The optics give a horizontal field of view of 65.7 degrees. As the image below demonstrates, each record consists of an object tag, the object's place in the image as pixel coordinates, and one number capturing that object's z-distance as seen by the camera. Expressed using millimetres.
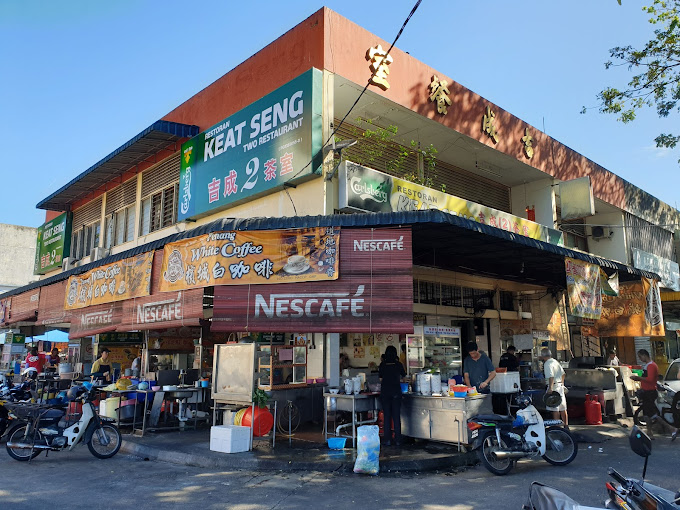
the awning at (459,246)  9703
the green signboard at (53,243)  23156
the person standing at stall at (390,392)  9648
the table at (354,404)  9768
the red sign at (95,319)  13664
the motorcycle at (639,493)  3622
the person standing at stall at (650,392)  11547
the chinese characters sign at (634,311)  16297
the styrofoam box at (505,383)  10500
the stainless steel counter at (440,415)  9109
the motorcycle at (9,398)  10734
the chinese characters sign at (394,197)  11500
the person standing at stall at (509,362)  14219
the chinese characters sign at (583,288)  12844
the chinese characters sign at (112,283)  12404
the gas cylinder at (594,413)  13055
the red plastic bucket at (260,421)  9953
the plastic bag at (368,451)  8008
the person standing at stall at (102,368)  16391
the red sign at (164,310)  10922
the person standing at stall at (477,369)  10484
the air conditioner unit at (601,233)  21359
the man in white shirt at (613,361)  18306
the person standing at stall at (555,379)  11094
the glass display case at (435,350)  14695
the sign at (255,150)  11561
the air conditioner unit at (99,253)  19223
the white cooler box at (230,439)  9344
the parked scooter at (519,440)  7934
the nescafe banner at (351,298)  9422
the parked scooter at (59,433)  8969
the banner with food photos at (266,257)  9781
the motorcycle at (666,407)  11141
